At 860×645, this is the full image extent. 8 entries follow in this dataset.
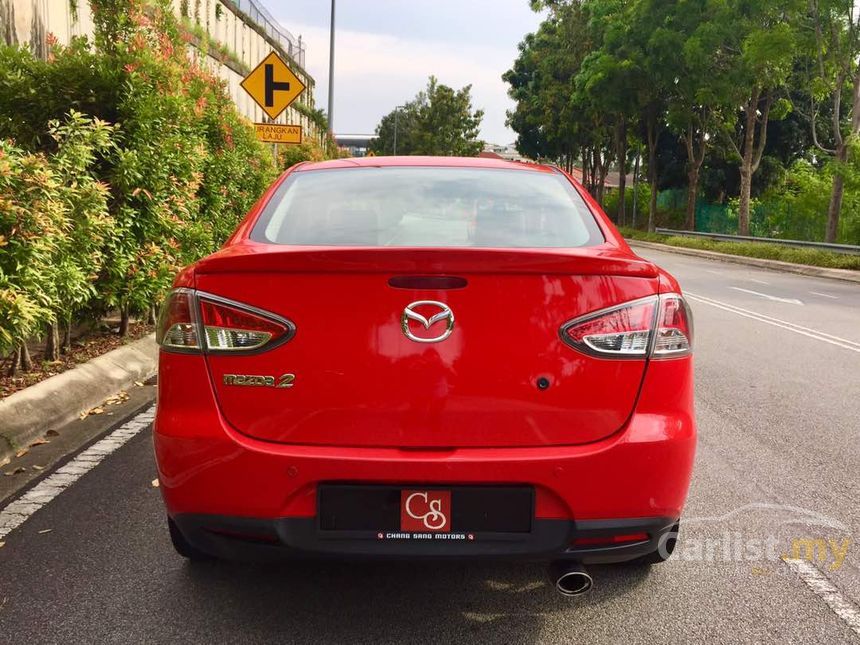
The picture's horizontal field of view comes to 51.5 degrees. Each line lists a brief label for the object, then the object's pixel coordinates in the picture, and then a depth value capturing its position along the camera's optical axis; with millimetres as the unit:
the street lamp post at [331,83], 31344
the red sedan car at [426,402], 2551
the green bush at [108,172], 4867
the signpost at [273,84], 14289
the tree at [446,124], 84875
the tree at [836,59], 23422
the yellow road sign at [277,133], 14609
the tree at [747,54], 24922
